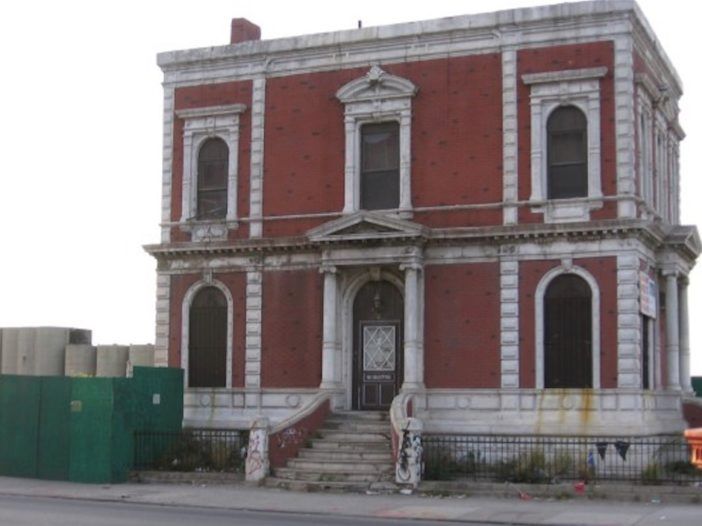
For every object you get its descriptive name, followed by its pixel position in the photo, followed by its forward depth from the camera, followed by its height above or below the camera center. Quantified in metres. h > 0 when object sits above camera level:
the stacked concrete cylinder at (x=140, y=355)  44.72 +2.03
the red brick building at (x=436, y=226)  27.67 +4.70
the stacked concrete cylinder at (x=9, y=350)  45.75 +2.19
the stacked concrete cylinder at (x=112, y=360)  45.53 +1.84
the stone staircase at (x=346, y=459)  25.33 -1.17
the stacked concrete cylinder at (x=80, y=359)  44.75 +1.82
